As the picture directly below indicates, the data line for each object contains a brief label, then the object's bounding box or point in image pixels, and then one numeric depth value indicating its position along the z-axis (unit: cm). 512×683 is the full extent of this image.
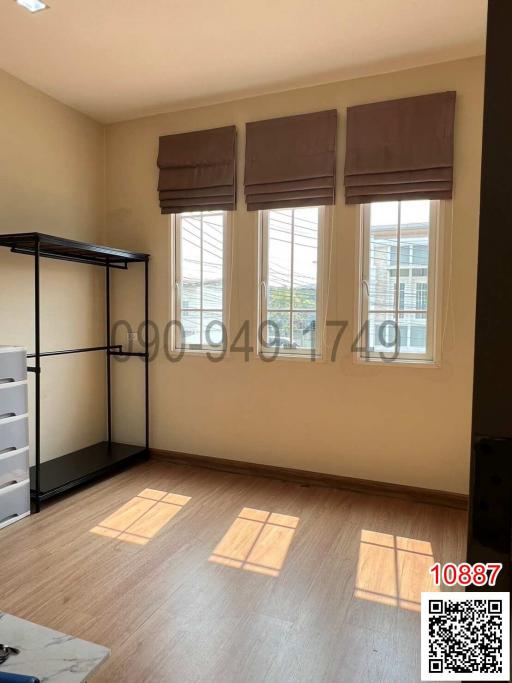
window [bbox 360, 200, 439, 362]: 314
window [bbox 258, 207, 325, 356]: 343
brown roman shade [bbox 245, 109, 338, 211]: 328
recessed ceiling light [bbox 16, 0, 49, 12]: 243
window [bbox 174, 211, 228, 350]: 372
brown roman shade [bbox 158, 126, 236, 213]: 357
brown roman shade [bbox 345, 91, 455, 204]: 298
